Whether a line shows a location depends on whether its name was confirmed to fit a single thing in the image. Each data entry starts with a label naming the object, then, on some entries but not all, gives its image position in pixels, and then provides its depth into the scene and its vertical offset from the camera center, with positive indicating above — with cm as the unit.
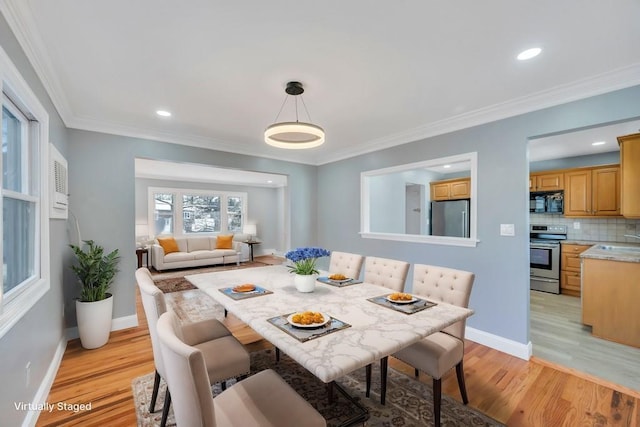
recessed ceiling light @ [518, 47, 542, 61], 185 +108
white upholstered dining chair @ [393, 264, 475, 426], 172 -84
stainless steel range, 474 -75
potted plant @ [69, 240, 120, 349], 279 -87
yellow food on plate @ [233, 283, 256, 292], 204 -54
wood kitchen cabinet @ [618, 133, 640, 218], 294 +40
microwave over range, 492 +22
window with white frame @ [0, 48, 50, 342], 158 +10
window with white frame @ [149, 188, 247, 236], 743 +8
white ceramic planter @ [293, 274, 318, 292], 203 -49
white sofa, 661 -100
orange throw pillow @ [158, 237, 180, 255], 684 -75
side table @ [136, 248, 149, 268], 628 -87
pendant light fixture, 207 +63
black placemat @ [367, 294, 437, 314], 168 -57
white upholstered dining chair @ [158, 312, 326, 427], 93 -83
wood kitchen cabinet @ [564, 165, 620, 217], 440 +37
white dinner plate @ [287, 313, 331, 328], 139 -55
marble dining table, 114 -58
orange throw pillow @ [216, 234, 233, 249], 763 -76
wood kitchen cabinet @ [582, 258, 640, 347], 294 -93
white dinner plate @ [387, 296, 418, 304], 181 -56
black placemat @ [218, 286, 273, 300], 193 -56
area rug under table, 182 -134
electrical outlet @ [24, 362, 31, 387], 168 -98
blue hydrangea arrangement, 206 -33
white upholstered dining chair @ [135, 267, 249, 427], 162 -87
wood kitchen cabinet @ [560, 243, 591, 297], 454 -90
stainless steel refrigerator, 507 -8
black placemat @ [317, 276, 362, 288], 229 -57
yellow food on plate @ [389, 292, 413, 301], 185 -55
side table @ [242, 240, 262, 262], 820 -85
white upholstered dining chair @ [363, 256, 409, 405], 244 -54
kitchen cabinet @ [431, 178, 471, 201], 561 +52
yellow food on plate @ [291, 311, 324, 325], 142 -54
